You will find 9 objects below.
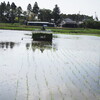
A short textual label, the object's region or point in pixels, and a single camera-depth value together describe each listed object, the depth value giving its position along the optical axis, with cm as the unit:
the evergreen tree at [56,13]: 10806
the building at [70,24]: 9701
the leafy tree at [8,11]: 10684
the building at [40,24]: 9578
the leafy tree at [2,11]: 10796
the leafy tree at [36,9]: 12988
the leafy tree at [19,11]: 11188
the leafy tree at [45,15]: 11362
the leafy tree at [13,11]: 10406
